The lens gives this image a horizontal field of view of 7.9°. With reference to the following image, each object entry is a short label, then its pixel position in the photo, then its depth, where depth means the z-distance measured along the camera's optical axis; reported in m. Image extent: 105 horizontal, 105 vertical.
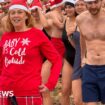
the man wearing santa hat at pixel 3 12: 12.73
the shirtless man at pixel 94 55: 9.21
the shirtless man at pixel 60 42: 11.65
